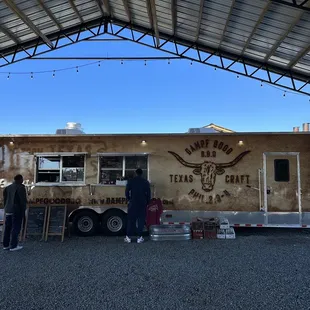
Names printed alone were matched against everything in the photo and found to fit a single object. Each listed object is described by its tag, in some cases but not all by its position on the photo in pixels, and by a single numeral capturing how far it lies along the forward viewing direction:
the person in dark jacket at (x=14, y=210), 6.45
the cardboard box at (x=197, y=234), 7.40
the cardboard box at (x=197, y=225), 7.47
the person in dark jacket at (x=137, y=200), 7.26
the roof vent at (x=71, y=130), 8.51
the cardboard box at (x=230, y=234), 7.36
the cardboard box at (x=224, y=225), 7.43
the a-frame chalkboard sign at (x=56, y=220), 7.42
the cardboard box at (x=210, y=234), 7.41
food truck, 7.79
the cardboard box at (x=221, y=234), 7.39
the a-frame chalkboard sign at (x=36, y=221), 7.50
